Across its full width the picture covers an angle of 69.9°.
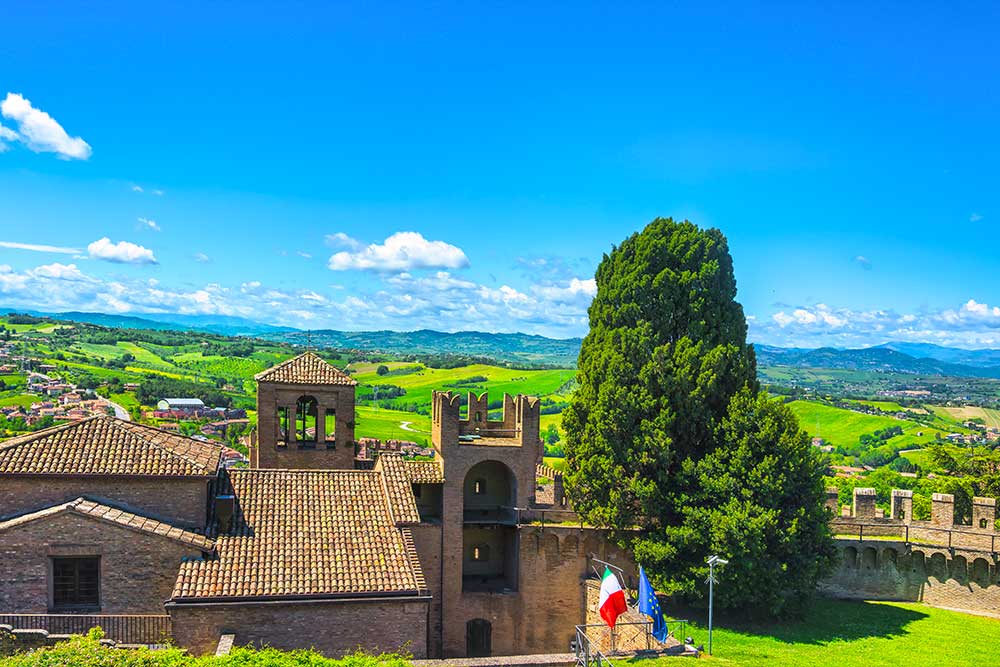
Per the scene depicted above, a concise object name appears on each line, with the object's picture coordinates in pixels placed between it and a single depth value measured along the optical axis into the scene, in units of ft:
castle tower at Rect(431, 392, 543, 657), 95.14
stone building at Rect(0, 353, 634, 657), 69.92
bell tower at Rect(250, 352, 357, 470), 100.53
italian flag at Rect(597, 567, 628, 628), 68.54
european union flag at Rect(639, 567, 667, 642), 70.64
